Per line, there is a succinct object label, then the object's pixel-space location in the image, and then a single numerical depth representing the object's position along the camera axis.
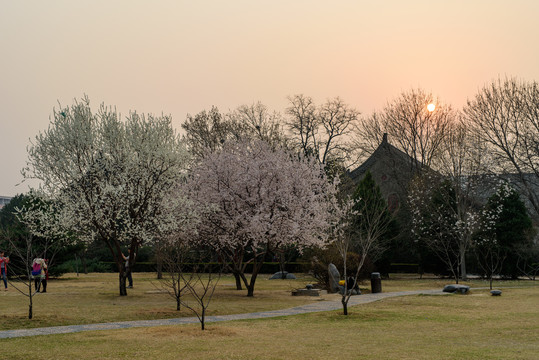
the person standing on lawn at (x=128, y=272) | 26.96
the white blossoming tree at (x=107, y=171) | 25.77
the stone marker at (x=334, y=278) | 28.69
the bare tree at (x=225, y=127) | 55.18
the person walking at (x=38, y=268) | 24.98
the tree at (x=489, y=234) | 41.44
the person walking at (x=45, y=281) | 26.57
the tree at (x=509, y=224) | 42.34
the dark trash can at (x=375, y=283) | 28.77
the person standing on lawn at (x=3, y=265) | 27.17
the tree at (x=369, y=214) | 39.48
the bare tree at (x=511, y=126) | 37.66
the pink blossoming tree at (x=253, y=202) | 26.97
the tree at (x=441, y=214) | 39.50
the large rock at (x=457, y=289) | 27.50
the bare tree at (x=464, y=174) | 39.53
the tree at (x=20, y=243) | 34.91
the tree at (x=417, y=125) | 51.66
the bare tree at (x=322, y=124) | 57.06
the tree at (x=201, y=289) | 20.18
